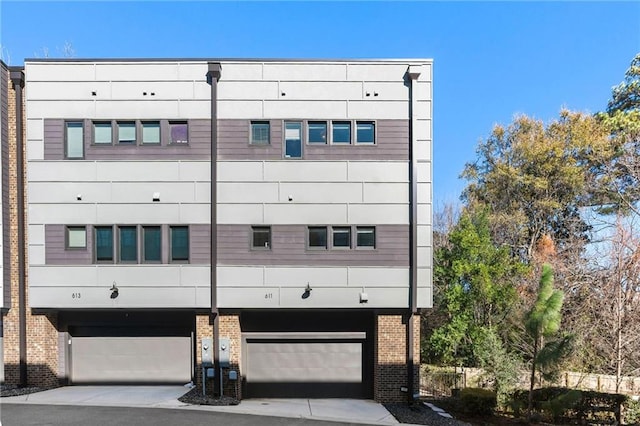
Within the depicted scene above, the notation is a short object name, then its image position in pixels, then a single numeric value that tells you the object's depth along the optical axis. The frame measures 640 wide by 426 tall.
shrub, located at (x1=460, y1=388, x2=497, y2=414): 10.01
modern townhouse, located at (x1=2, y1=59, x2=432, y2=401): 10.67
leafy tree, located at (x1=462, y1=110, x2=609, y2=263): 21.20
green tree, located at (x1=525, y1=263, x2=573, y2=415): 9.35
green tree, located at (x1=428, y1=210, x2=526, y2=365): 14.91
